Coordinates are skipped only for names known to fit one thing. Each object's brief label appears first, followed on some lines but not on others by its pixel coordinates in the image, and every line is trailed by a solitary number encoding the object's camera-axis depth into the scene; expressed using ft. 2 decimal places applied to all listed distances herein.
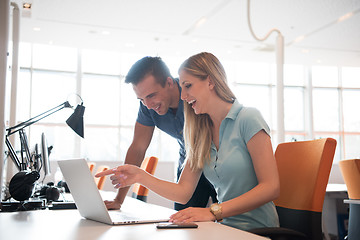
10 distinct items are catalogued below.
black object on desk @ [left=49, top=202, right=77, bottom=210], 5.16
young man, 6.39
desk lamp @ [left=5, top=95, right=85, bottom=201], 5.05
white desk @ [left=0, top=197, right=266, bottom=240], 2.94
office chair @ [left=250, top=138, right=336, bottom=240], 4.05
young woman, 4.28
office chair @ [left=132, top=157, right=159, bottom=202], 8.17
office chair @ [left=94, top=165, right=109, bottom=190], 12.70
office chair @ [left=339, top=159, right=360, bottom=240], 7.77
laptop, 3.65
